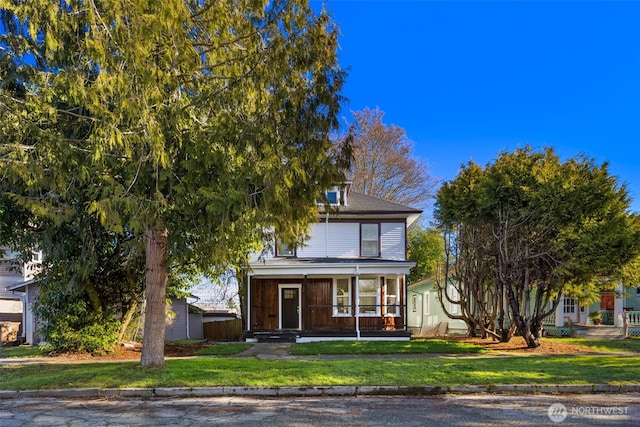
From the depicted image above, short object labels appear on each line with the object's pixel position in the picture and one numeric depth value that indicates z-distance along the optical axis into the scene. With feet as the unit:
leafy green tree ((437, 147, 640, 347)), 46.91
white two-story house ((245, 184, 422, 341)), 68.49
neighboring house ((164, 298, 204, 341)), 75.00
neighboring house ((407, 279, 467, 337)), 87.76
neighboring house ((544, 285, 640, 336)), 78.84
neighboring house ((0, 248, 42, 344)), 68.13
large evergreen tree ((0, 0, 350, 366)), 27.14
